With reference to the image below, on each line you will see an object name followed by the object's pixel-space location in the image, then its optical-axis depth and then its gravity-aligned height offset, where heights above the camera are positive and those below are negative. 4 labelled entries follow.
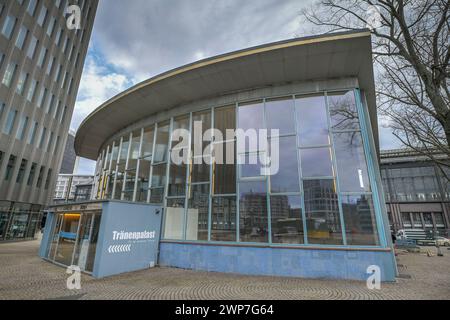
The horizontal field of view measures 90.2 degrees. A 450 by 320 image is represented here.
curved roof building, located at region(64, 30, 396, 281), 7.79 +2.21
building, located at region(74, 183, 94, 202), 43.44 +5.80
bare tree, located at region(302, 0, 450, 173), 6.34 +5.35
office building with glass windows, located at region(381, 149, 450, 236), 40.69 +5.50
